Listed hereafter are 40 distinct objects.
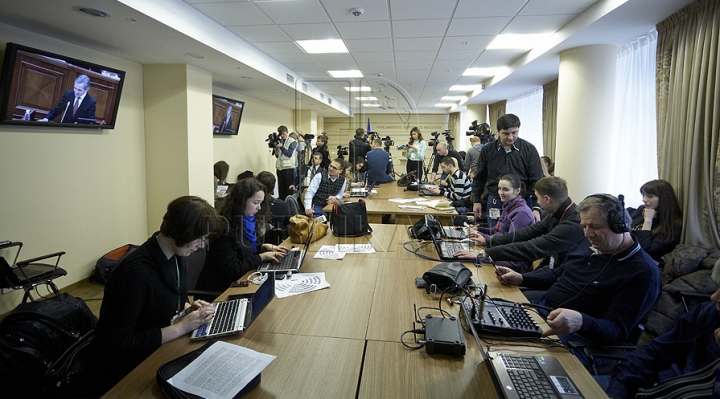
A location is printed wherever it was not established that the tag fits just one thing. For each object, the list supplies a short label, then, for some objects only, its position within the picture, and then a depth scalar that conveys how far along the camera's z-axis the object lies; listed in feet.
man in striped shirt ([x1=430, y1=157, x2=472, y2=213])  15.35
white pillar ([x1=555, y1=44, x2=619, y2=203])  14.11
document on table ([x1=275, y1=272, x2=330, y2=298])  5.83
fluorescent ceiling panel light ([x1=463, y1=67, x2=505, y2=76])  21.26
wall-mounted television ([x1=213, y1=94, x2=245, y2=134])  19.92
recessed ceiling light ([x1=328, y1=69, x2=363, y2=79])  21.49
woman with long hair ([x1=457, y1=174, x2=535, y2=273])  9.11
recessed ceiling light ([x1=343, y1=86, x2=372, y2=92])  26.99
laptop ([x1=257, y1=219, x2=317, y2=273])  6.67
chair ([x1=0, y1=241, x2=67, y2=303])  8.43
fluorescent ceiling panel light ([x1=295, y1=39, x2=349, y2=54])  15.60
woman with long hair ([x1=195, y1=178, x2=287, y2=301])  6.86
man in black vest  14.40
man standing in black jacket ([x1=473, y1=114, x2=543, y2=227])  11.36
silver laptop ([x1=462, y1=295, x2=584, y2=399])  3.40
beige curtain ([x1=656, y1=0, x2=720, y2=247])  9.46
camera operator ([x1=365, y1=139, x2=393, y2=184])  20.68
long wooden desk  3.54
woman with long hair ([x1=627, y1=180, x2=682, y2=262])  10.52
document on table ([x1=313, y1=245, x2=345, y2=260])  7.68
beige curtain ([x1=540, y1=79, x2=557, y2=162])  21.30
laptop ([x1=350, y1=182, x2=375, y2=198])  16.56
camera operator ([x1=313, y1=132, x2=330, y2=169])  19.84
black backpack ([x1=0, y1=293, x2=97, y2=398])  4.18
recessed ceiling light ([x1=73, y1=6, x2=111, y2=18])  9.18
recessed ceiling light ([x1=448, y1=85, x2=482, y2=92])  27.02
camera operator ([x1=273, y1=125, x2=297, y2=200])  26.45
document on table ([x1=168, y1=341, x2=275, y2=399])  3.39
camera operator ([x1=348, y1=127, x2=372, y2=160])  21.26
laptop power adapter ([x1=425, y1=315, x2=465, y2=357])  4.09
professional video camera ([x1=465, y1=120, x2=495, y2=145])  15.47
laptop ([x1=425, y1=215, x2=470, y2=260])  7.68
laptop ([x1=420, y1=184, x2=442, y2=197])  17.49
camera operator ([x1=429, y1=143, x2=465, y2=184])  19.59
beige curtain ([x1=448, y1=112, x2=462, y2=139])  42.60
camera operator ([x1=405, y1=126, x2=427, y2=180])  21.97
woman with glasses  4.17
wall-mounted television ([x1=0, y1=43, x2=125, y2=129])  9.72
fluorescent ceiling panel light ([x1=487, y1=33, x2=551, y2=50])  14.94
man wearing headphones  4.86
